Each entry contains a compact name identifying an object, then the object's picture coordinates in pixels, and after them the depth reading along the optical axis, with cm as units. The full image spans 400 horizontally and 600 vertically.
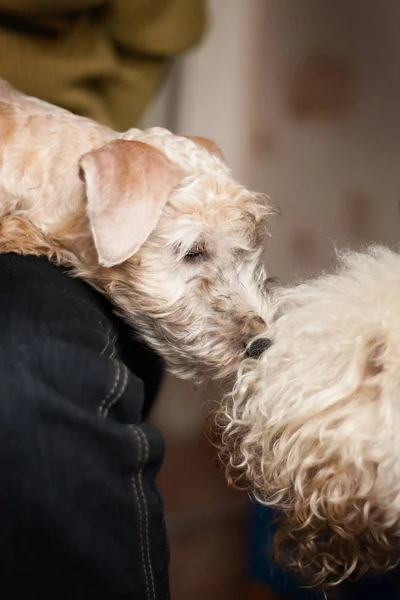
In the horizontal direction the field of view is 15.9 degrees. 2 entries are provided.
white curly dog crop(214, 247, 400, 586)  78
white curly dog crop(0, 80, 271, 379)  85
